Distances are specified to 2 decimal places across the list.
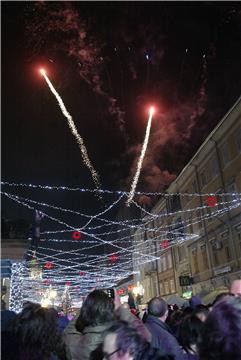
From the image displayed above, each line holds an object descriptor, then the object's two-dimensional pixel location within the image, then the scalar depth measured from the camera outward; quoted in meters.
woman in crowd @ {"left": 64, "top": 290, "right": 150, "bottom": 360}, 3.58
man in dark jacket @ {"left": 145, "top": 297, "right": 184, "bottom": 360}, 4.37
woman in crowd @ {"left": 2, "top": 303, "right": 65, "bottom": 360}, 3.30
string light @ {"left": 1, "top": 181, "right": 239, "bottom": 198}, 12.29
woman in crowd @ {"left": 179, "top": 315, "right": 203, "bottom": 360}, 4.40
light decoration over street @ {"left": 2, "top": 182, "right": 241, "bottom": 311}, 26.25
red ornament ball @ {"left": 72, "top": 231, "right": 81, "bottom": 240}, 23.89
